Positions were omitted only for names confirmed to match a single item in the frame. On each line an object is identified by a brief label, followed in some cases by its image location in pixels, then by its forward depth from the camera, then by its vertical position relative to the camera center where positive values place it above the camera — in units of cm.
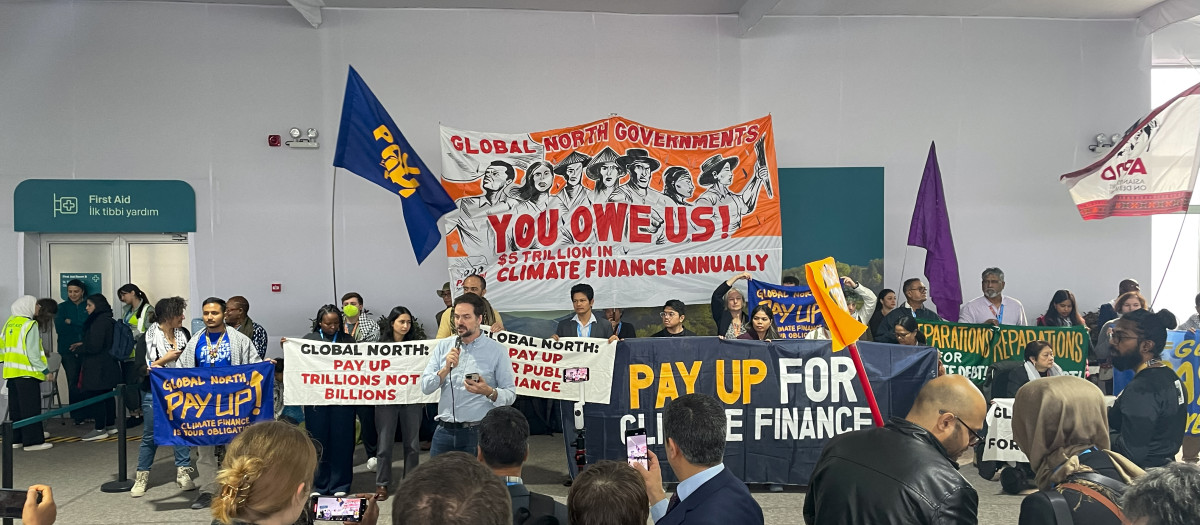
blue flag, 771 +91
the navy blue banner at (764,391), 653 -114
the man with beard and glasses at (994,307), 969 -75
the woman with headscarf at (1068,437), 255 -62
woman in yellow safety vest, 880 -116
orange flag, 341 -23
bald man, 250 -70
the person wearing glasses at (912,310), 858 -70
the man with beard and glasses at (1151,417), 488 -106
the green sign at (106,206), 1038 +70
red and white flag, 888 +82
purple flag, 1020 +6
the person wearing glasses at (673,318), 742 -61
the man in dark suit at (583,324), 772 -68
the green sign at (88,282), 1075 -27
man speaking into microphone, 548 -86
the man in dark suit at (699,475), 271 -80
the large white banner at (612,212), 977 +49
